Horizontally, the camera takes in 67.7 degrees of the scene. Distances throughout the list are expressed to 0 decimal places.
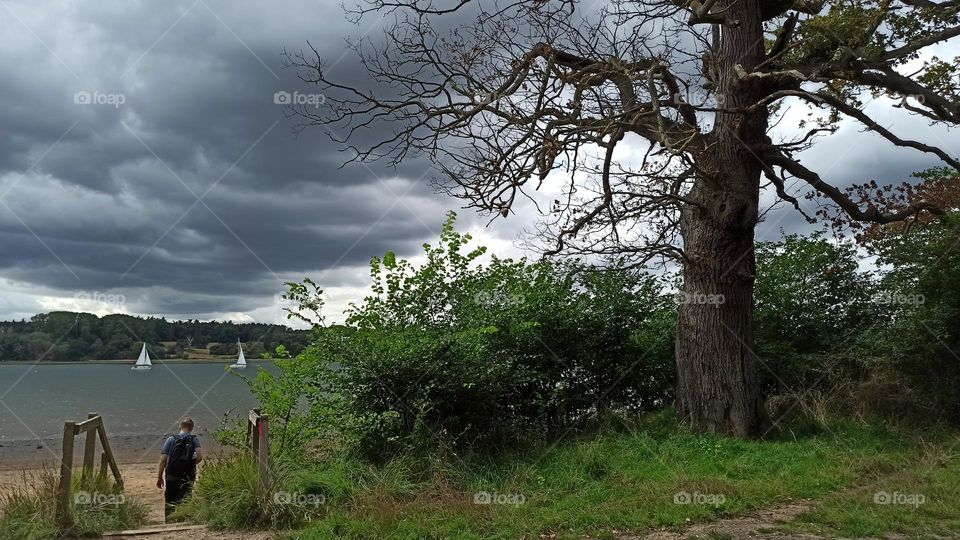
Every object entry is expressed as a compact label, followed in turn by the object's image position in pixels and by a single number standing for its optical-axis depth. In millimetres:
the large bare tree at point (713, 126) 11641
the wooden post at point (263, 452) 8562
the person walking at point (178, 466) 10695
